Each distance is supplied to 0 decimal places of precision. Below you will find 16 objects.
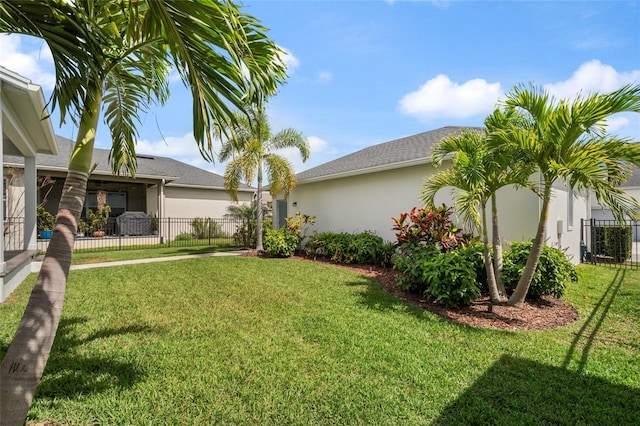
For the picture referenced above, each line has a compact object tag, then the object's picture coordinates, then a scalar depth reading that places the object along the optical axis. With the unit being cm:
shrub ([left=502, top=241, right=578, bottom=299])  626
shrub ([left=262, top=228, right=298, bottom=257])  1259
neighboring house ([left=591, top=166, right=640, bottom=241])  2164
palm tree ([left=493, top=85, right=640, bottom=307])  450
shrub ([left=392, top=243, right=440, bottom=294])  671
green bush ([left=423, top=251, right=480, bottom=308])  590
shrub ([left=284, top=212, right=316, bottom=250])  1330
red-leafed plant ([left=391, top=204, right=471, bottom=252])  757
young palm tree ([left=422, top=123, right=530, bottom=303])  540
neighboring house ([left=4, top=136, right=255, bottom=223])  1859
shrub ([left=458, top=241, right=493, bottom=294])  661
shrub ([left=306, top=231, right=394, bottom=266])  1069
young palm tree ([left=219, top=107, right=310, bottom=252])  1309
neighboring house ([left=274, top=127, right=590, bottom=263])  852
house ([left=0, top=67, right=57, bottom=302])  601
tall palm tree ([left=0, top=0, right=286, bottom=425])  224
